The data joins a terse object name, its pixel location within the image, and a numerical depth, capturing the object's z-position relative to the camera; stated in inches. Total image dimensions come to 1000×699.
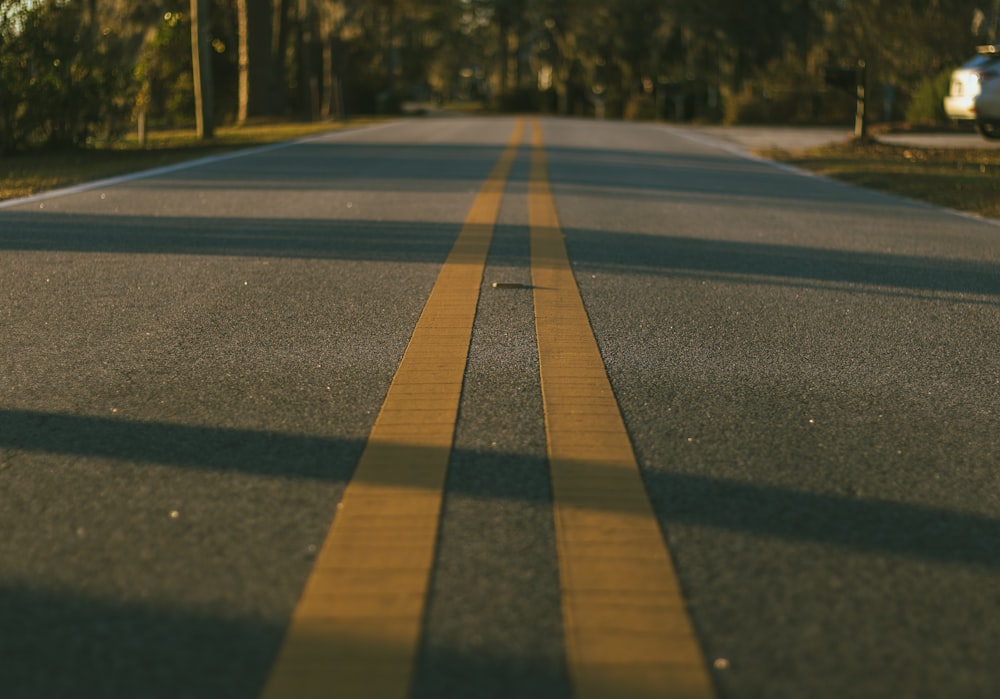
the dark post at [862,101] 821.2
